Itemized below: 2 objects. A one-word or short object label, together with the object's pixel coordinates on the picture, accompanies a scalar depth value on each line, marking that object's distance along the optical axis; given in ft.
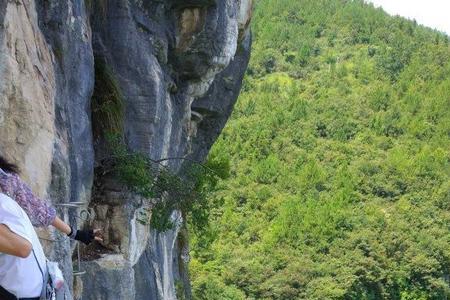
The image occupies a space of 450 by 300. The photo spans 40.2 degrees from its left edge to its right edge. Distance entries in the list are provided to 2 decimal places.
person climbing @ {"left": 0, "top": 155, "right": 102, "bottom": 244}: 12.50
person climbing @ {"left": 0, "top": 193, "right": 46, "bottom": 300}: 9.92
